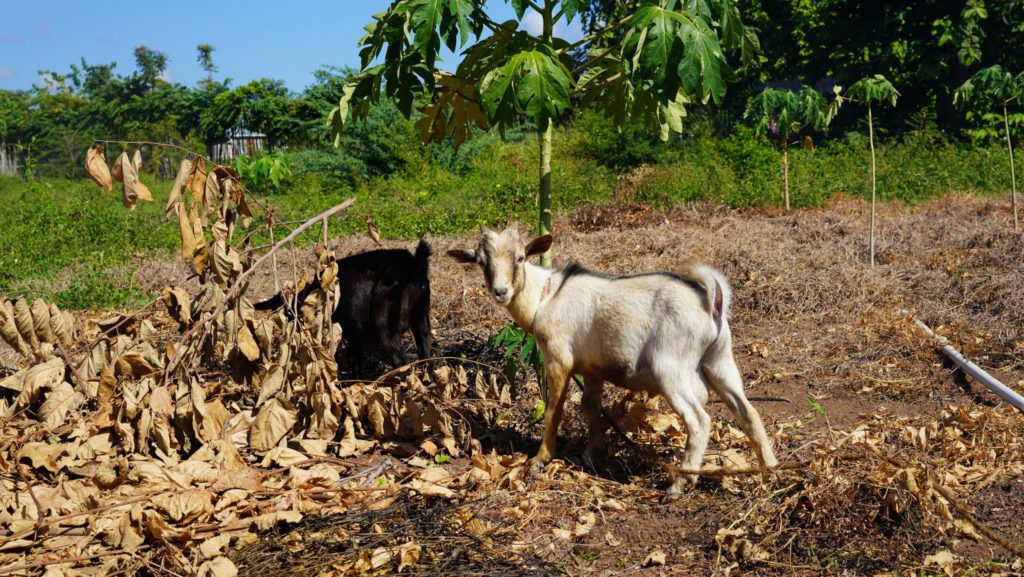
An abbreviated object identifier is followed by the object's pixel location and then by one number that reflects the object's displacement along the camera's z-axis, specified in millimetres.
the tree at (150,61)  52406
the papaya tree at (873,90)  8789
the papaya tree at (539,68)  3936
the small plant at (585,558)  3861
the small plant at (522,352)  5227
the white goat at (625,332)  4414
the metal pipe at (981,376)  5172
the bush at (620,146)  16750
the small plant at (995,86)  9719
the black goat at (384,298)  6488
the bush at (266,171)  17203
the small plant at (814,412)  5535
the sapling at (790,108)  10023
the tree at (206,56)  47062
